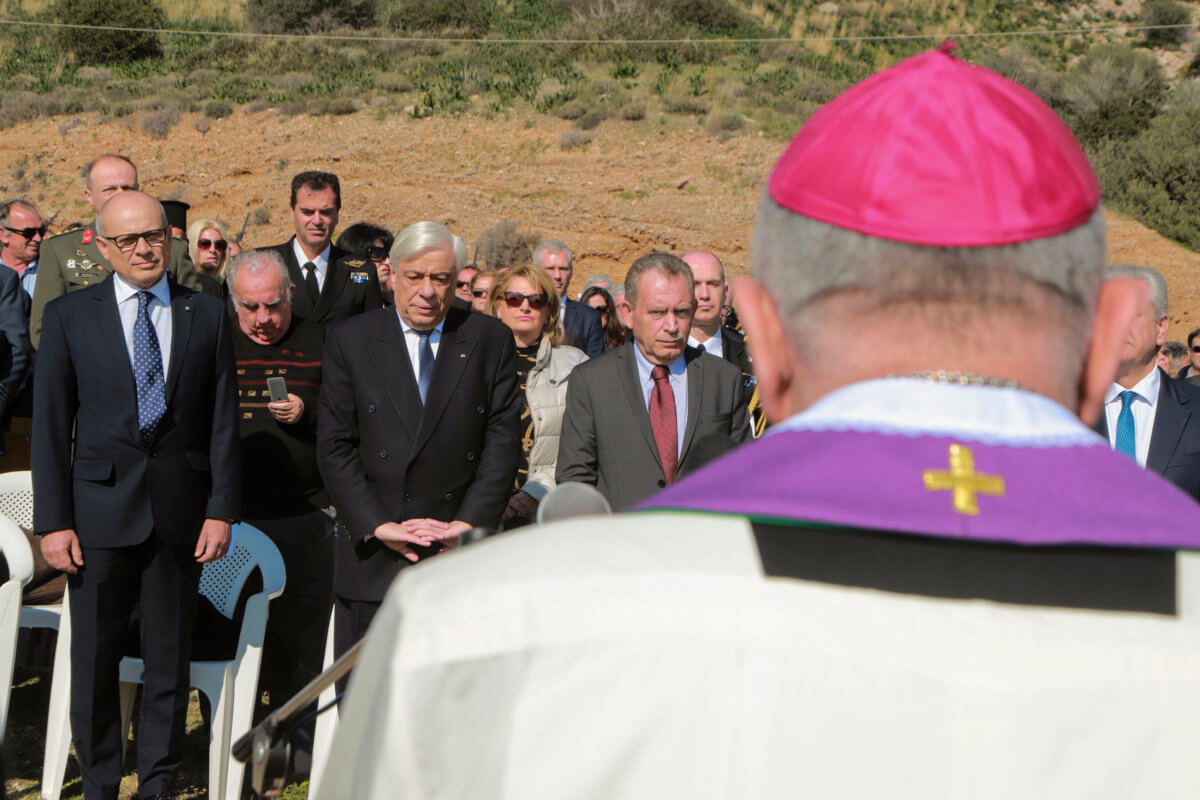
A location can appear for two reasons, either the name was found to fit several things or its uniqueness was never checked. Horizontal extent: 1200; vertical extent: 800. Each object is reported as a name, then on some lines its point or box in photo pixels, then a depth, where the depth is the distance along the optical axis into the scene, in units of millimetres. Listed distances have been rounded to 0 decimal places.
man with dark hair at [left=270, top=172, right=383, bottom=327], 6891
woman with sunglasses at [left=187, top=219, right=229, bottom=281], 8461
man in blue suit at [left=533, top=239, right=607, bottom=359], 8562
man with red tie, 4793
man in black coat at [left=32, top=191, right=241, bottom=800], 4723
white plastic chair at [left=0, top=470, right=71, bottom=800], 4926
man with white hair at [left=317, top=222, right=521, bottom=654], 4766
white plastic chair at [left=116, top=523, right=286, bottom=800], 4871
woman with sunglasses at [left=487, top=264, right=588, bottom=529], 5637
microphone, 1292
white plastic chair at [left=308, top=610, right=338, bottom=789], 4715
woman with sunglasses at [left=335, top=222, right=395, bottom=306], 9406
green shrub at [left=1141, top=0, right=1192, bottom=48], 42312
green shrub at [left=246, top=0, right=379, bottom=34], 38531
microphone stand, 1552
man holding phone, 5719
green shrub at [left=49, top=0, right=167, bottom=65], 36219
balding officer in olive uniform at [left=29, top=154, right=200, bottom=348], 6473
